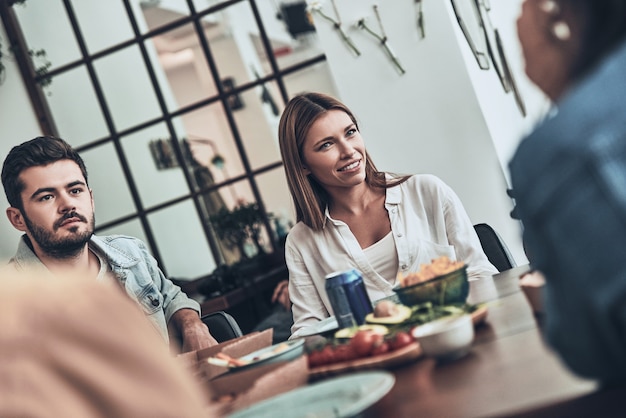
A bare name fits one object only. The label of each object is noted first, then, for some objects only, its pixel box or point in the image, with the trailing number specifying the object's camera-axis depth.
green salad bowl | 1.70
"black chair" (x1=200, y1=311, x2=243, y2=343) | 2.77
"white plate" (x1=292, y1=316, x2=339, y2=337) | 2.12
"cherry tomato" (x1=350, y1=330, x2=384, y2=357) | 1.50
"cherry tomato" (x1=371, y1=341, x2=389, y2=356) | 1.47
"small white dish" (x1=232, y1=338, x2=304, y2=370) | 1.74
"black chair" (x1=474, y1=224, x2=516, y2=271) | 2.69
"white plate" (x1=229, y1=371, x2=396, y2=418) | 1.15
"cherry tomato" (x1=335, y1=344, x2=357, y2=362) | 1.51
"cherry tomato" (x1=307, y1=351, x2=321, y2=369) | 1.55
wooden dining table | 0.98
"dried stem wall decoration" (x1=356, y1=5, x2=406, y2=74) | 3.64
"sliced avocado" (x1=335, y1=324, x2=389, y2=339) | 1.62
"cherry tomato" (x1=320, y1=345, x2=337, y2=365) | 1.53
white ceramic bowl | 1.33
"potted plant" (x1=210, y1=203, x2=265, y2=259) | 4.71
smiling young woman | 2.66
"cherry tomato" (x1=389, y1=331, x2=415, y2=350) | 1.46
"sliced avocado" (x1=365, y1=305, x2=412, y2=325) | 1.66
